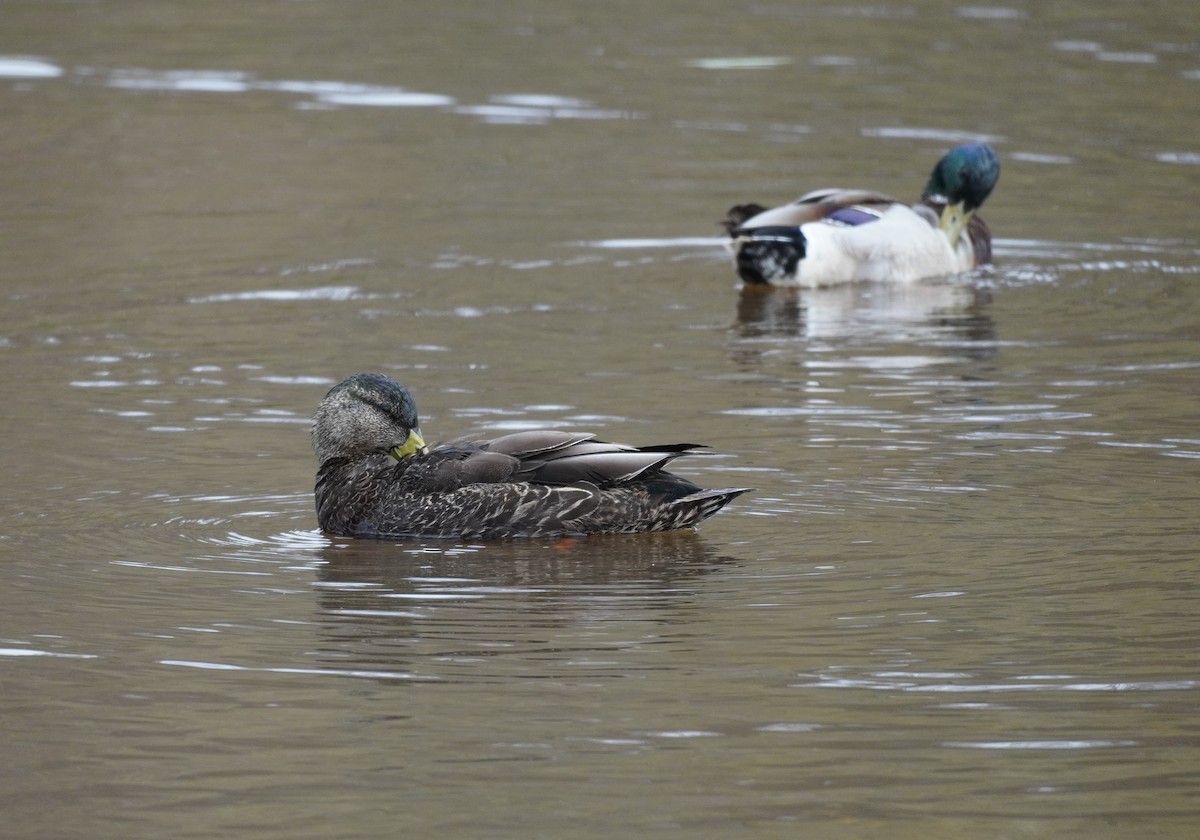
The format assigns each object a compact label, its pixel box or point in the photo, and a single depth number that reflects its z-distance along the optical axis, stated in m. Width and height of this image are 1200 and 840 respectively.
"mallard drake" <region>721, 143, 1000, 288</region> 31.73
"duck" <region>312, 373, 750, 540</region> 18.36
